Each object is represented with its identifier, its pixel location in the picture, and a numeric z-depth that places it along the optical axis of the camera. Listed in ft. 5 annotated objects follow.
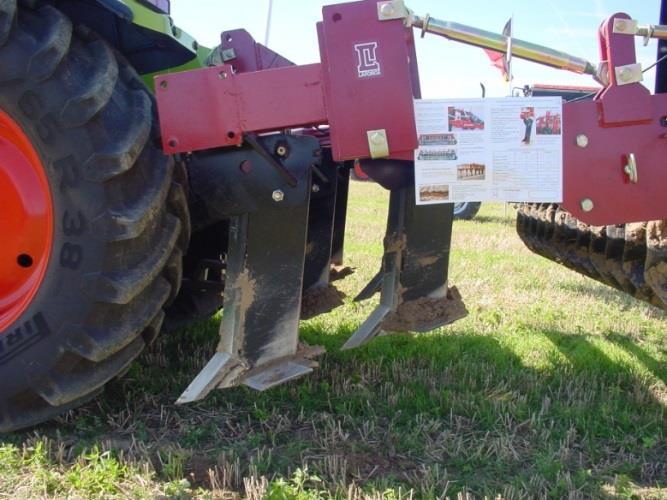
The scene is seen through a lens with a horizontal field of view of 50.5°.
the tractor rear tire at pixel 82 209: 6.52
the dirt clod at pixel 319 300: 9.81
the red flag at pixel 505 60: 7.07
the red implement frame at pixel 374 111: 6.72
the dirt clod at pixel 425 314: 8.63
